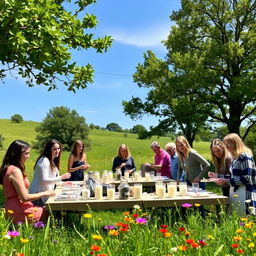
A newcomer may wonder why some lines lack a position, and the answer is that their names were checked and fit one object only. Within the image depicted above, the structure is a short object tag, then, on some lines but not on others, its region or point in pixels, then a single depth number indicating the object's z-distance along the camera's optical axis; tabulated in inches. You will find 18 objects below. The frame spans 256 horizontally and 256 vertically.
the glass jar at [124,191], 188.7
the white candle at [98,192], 190.4
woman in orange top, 174.6
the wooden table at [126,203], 181.2
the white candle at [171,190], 194.9
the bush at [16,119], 3102.9
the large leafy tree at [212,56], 792.9
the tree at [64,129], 2172.7
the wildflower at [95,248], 81.9
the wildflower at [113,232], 95.5
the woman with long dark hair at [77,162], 335.7
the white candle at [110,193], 191.6
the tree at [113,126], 4379.4
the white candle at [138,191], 191.2
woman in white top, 220.2
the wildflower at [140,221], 107.8
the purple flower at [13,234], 96.8
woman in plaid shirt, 190.1
